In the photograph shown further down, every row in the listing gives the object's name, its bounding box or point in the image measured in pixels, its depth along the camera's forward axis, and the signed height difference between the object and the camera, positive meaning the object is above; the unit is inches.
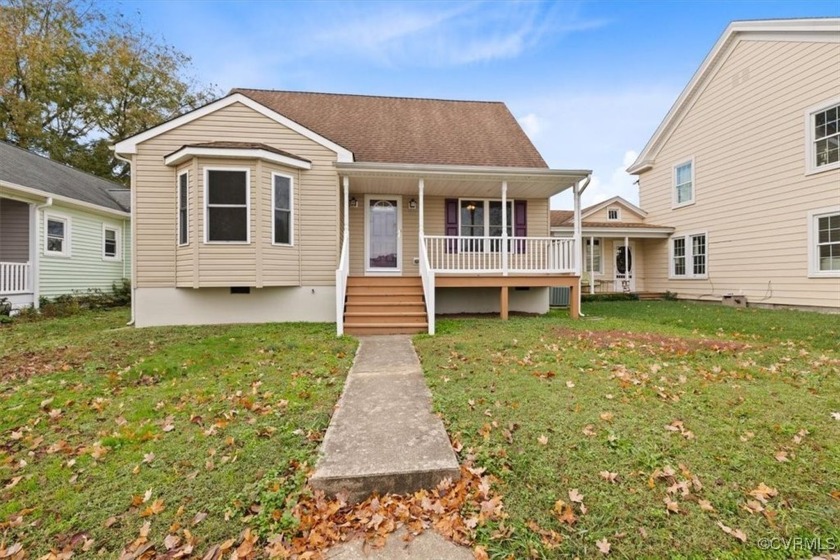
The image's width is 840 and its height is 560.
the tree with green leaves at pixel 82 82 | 762.8 +440.5
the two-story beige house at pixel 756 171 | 409.1 +139.4
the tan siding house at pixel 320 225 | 326.0 +57.0
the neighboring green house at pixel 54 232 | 432.1 +69.2
